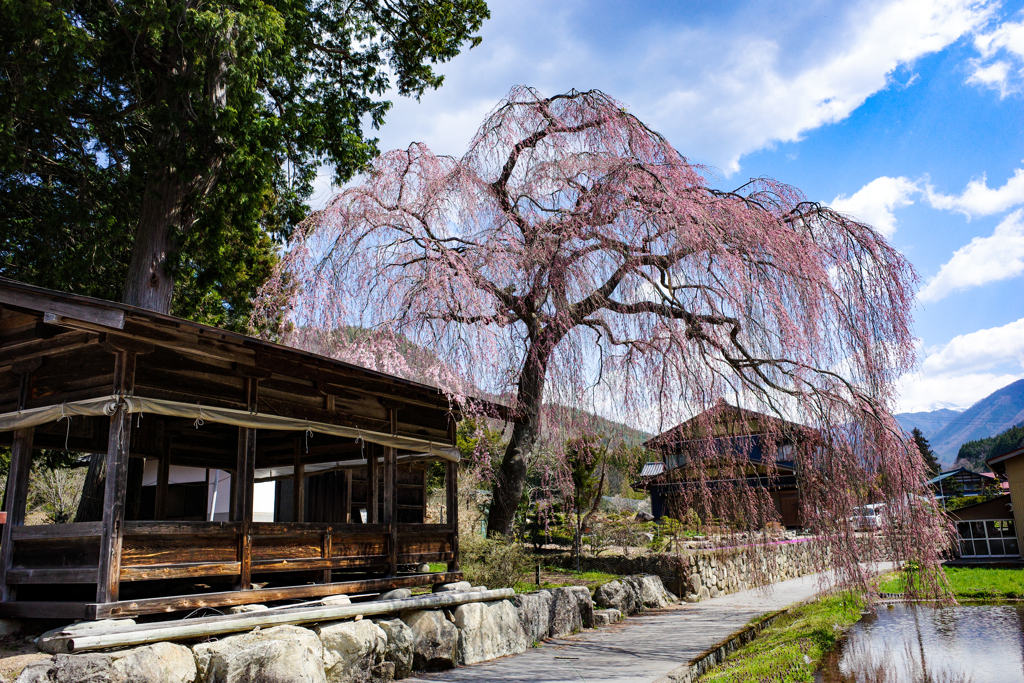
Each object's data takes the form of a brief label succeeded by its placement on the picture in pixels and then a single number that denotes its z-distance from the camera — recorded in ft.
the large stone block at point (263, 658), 19.80
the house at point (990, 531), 79.36
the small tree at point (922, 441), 120.68
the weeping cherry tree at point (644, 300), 28.09
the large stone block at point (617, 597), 42.34
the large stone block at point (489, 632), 28.73
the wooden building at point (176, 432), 20.66
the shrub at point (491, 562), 35.86
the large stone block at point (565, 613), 34.91
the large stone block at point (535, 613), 32.48
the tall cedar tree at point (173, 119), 34.86
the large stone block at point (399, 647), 25.29
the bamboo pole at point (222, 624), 17.67
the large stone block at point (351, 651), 23.17
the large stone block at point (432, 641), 26.71
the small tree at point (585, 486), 50.93
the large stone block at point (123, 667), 16.58
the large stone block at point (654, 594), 46.83
